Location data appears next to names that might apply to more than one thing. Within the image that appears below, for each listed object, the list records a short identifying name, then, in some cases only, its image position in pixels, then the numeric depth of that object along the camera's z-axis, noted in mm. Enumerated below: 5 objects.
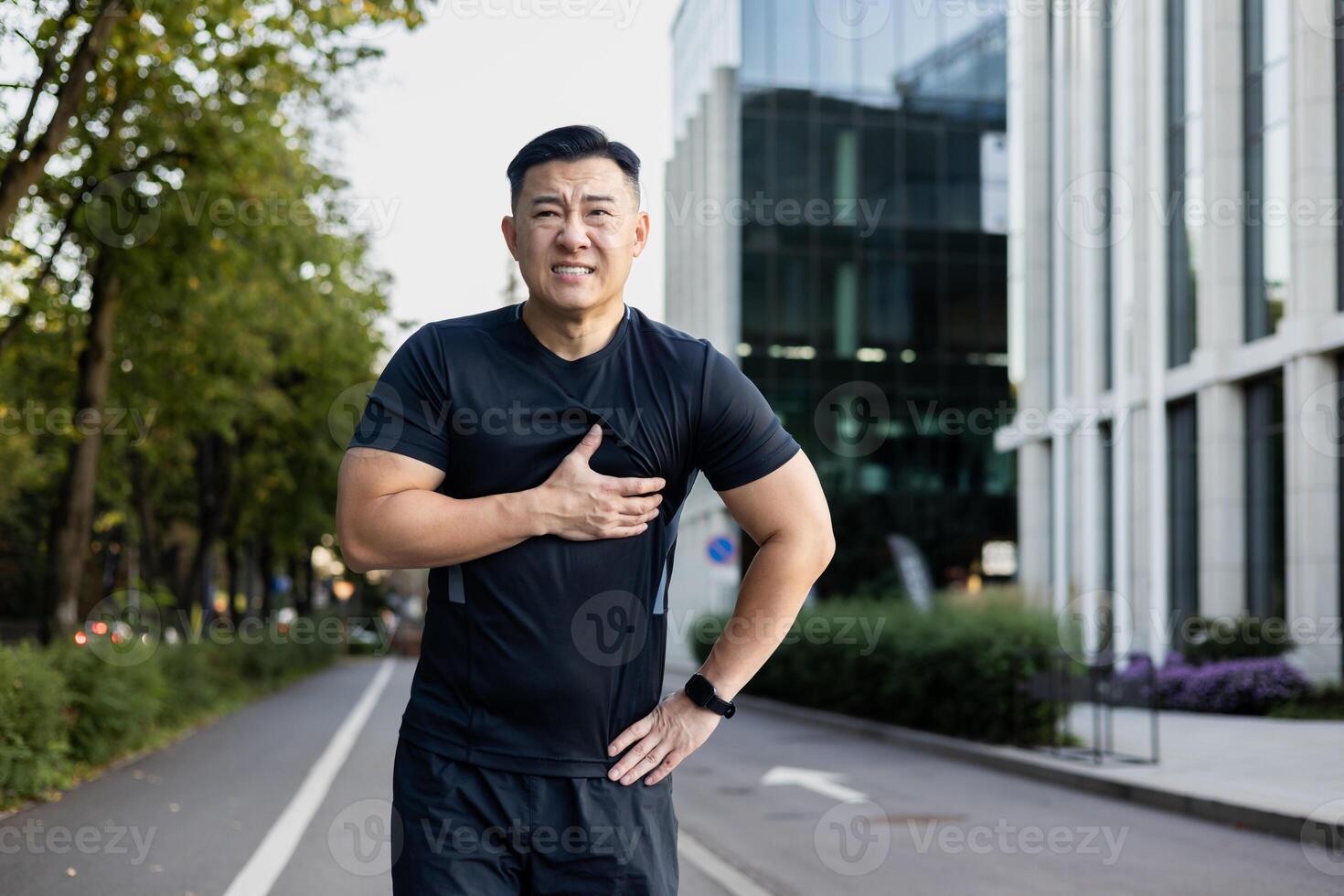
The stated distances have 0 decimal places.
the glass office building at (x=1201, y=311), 23969
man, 2662
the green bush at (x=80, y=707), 11039
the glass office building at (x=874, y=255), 45875
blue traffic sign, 29719
